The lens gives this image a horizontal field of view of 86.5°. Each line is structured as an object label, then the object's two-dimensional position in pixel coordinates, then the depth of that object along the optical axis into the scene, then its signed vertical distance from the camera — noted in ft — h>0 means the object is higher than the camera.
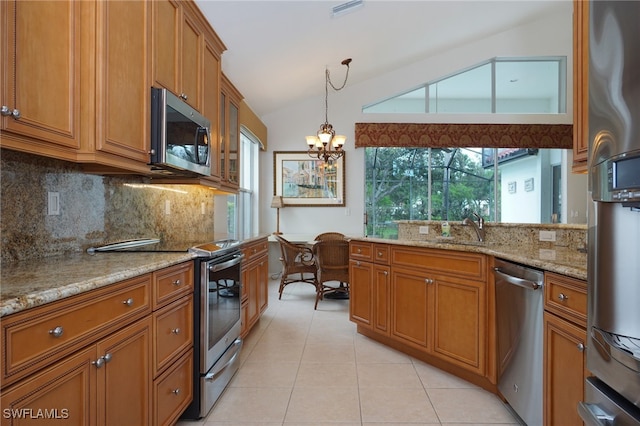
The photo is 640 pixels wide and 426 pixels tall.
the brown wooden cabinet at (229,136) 9.81 +2.42
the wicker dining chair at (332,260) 12.99 -1.76
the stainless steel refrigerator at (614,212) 2.84 +0.03
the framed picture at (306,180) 18.95 +1.91
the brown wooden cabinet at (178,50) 6.09 +3.25
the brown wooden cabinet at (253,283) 9.07 -2.06
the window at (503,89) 18.83 +7.01
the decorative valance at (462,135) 18.33 +4.32
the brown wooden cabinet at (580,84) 5.07 +2.03
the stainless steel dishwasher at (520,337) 5.33 -2.09
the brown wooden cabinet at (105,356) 2.78 -1.52
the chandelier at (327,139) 13.98 +3.20
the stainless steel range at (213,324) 6.03 -2.14
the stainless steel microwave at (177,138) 5.95 +1.49
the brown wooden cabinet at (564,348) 4.37 -1.83
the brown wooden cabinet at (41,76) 3.48 +1.56
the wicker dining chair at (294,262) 14.11 -2.03
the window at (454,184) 19.16 +1.72
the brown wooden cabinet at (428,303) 7.07 -2.15
